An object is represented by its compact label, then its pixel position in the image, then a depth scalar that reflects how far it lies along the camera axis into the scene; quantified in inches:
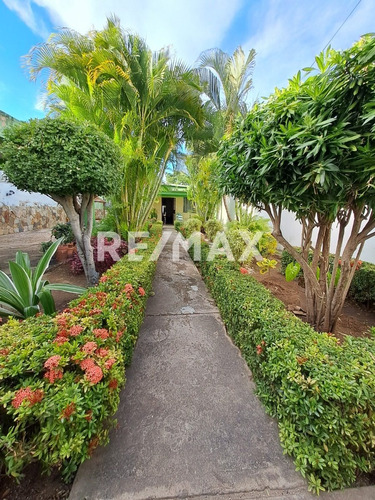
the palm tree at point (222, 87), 275.0
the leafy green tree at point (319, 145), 62.3
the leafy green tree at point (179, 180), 877.8
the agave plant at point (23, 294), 93.7
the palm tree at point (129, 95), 161.6
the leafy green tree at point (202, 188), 373.3
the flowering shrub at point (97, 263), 182.4
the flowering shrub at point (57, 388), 43.3
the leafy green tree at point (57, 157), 103.3
